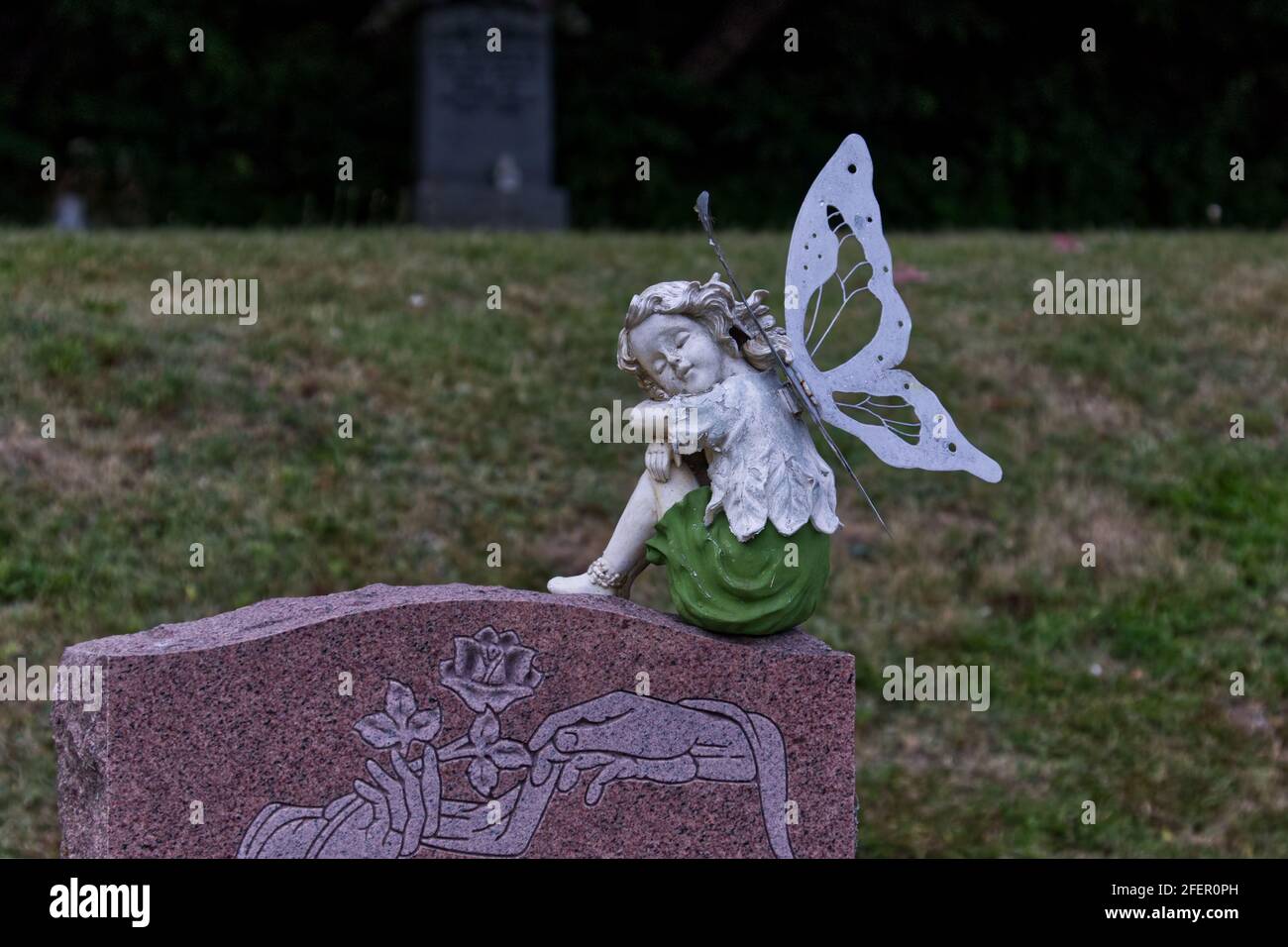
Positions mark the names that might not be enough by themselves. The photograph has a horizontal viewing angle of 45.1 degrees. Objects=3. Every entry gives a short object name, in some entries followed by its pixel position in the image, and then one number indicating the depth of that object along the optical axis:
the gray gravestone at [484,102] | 11.71
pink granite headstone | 3.88
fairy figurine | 4.08
